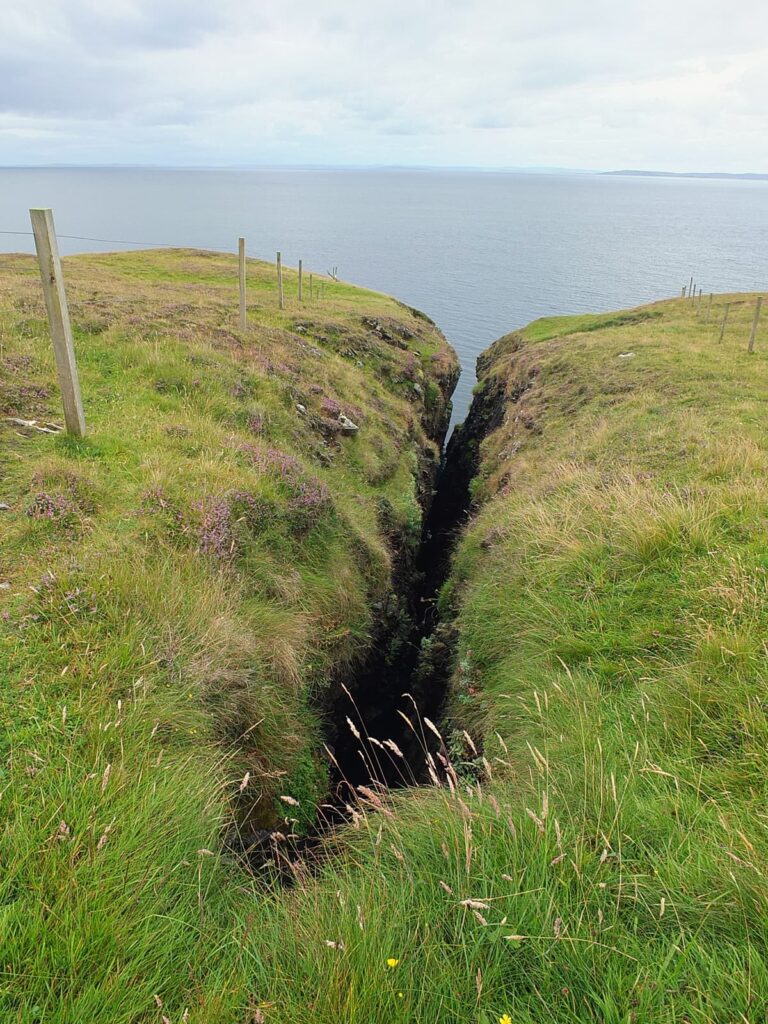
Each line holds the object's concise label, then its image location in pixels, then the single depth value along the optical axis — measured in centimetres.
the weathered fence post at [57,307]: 765
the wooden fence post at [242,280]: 1809
